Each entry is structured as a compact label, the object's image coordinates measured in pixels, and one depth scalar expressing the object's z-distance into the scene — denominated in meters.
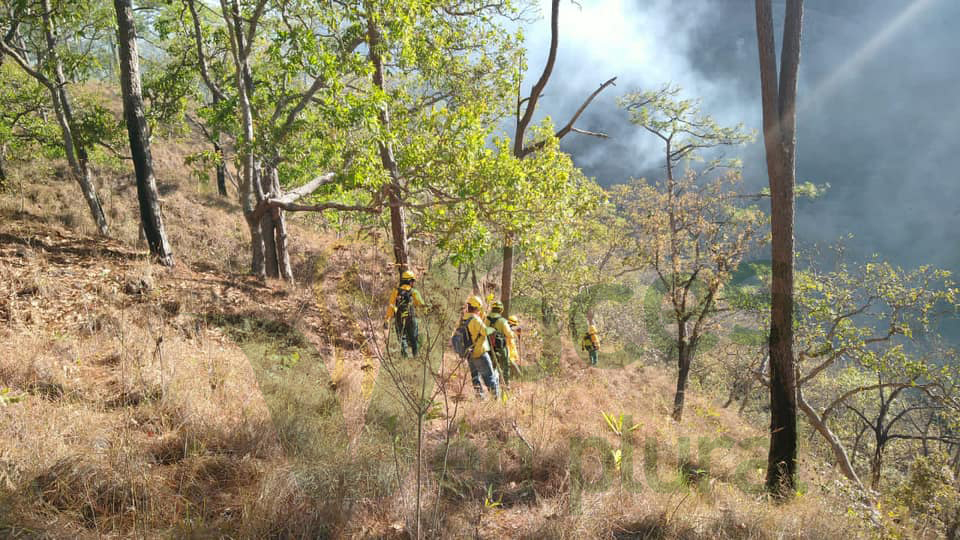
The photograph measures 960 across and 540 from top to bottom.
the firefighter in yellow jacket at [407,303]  8.43
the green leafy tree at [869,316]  9.84
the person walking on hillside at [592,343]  18.39
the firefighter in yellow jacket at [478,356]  7.32
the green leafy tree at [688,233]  13.33
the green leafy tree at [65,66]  9.26
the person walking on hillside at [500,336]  8.17
